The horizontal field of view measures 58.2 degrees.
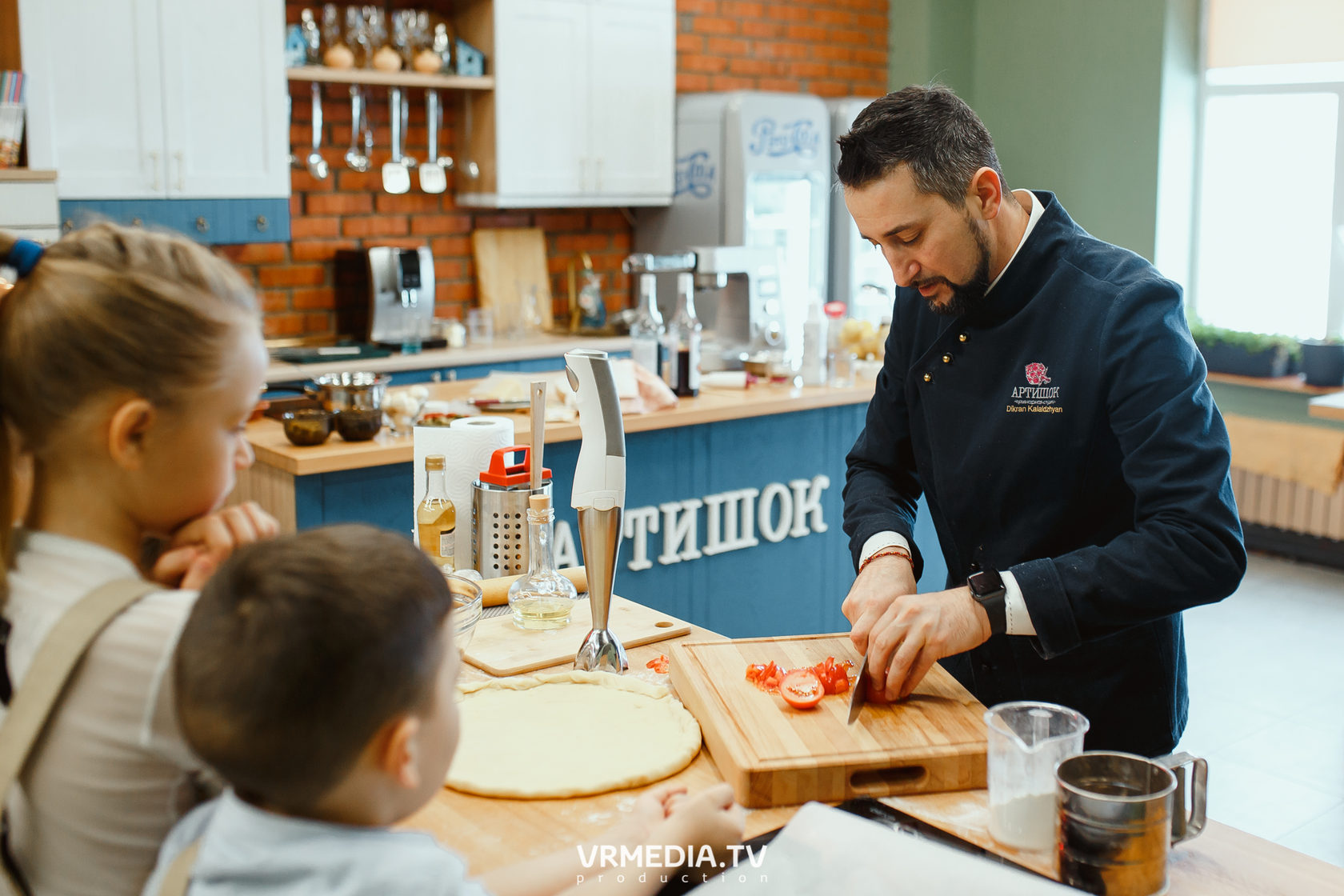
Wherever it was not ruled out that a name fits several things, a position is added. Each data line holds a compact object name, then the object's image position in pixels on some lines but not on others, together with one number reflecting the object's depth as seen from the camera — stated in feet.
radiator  16.76
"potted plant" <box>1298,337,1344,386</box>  16.65
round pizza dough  4.10
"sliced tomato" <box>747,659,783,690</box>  4.69
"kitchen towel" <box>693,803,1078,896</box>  3.32
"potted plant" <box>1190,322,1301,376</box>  17.22
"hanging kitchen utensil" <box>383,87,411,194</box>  16.46
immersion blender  5.13
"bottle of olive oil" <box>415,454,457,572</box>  6.20
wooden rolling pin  6.12
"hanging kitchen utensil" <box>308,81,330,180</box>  15.92
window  17.30
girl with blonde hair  2.75
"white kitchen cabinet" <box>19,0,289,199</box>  13.28
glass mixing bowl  4.98
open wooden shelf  15.08
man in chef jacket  4.81
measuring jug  3.69
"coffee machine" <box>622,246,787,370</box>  13.28
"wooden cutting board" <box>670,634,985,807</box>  4.05
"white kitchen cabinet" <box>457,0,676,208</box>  16.67
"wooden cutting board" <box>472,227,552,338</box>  18.03
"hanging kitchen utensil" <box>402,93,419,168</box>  16.80
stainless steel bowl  9.87
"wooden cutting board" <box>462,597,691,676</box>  5.31
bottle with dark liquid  11.89
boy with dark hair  2.44
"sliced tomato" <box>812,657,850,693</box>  4.66
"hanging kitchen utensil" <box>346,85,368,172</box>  16.14
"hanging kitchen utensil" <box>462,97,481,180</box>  17.16
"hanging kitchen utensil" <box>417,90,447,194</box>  16.65
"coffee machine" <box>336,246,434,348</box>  15.87
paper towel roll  6.52
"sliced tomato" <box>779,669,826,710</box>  4.49
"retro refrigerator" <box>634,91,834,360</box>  17.93
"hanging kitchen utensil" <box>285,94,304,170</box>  16.06
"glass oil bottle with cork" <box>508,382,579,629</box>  5.69
